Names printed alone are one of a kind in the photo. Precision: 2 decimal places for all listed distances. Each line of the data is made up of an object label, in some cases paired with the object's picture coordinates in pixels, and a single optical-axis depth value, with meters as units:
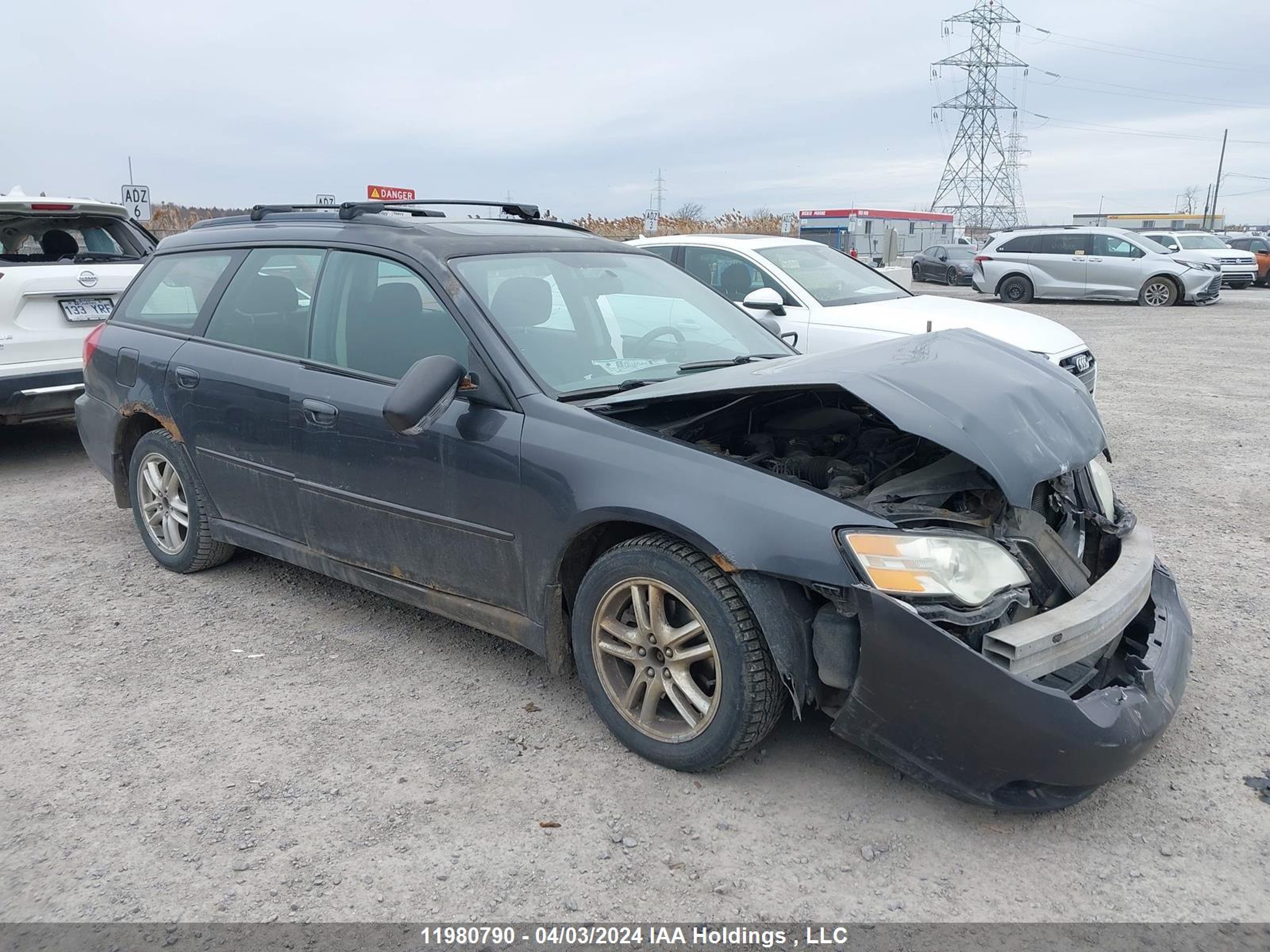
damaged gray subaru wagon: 2.66
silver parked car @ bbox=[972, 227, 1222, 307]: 20.66
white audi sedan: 7.39
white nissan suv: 6.58
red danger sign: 9.66
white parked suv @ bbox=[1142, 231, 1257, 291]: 25.89
